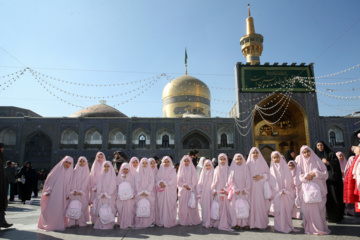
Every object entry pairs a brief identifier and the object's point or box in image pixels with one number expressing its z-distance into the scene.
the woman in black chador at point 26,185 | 8.63
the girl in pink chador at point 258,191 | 4.38
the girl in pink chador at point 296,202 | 5.01
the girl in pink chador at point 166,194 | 4.80
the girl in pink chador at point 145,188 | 4.69
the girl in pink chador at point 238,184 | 4.45
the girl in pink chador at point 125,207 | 4.68
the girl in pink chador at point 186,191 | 4.87
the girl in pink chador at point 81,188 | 4.83
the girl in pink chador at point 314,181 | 4.06
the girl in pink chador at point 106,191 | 4.59
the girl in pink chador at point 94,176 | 4.95
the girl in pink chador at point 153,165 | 5.11
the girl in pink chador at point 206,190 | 4.68
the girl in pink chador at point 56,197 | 4.49
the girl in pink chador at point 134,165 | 5.07
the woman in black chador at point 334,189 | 4.86
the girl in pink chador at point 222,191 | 4.48
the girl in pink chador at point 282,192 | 4.21
